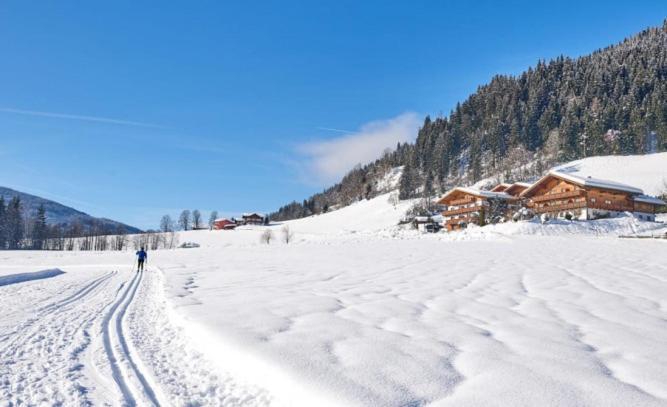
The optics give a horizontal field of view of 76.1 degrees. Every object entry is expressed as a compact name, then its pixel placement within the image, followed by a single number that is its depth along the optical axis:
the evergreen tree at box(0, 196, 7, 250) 100.25
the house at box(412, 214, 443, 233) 64.56
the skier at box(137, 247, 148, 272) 23.13
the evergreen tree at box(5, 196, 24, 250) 102.38
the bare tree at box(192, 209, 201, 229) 145.38
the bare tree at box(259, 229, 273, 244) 75.66
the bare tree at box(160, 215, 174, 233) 139.19
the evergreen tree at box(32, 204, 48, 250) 104.38
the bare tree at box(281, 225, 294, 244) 77.01
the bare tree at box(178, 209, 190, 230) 144.79
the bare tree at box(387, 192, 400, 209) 105.81
